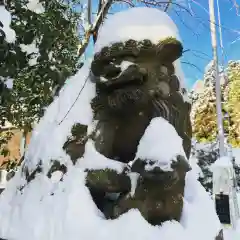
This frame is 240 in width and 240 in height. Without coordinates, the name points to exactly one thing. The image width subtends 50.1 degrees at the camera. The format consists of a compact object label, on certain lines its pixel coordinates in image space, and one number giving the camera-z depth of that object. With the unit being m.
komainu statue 1.14
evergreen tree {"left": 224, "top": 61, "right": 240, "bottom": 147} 12.10
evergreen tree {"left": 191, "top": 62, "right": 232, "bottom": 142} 11.79
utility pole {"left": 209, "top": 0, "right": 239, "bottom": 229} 4.40
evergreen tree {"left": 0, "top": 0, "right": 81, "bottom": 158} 1.30
